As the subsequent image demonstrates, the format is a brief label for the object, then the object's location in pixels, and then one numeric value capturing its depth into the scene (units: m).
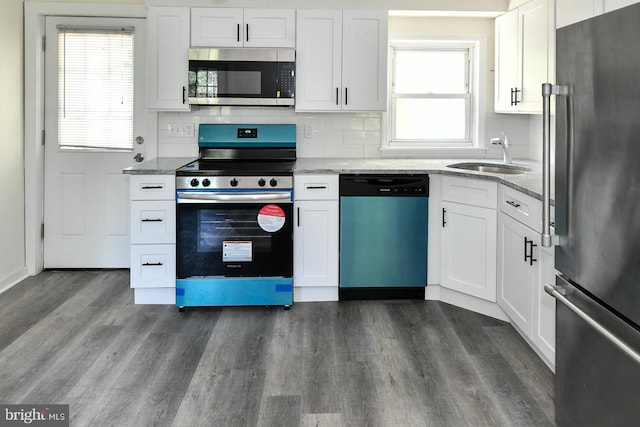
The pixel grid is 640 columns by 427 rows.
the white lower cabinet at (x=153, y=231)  3.80
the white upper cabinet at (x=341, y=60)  4.24
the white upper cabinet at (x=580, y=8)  2.27
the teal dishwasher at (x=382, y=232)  3.93
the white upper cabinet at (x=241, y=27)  4.21
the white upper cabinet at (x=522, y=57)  3.62
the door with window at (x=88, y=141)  4.61
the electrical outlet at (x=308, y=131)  4.63
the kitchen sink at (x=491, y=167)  4.13
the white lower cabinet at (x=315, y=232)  3.93
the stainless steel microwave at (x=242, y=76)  4.18
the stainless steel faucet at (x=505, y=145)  4.00
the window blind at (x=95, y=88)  4.61
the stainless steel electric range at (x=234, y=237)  3.77
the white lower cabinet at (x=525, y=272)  2.77
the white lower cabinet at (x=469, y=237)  3.61
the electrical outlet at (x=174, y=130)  4.61
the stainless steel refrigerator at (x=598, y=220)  1.53
